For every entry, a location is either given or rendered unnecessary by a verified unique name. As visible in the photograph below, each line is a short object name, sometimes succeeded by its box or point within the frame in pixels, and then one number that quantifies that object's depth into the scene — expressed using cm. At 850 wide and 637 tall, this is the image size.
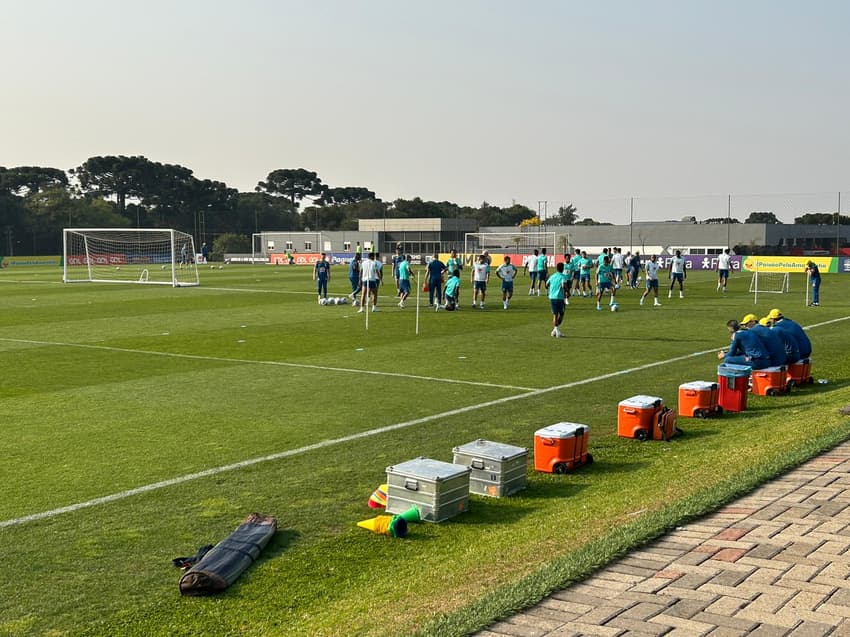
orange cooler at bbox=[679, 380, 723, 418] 1165
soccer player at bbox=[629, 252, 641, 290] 3925
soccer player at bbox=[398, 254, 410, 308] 2866
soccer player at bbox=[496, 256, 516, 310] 2933
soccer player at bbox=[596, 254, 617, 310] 2822
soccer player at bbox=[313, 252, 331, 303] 3162
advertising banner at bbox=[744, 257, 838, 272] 5266
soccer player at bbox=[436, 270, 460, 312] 2795
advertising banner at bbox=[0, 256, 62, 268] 7500
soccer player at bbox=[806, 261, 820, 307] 2936
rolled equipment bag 585
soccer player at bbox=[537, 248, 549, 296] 3537
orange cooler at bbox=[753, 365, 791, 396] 1319
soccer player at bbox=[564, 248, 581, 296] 3509
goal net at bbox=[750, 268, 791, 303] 3754
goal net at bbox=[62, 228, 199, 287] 5953
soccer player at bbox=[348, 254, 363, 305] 3070
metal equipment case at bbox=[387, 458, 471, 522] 734
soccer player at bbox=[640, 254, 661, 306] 2977
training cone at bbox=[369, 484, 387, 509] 766
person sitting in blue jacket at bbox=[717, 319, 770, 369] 1316
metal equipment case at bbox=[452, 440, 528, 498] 803
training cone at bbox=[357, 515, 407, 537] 700
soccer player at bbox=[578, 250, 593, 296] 3578
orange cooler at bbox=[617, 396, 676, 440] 1022
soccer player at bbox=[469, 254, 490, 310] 2898
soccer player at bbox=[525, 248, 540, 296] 3569
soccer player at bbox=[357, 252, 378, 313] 2649
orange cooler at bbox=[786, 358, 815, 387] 1400
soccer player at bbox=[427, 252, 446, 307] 2819
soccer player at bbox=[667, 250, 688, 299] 3438
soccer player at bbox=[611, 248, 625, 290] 3903
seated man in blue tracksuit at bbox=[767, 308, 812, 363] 1409
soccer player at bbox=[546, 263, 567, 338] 2002
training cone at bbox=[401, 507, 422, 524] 730
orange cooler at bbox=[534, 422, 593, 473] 877
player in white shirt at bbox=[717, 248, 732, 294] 3844
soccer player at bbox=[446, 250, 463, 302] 2958
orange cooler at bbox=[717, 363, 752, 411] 1194
